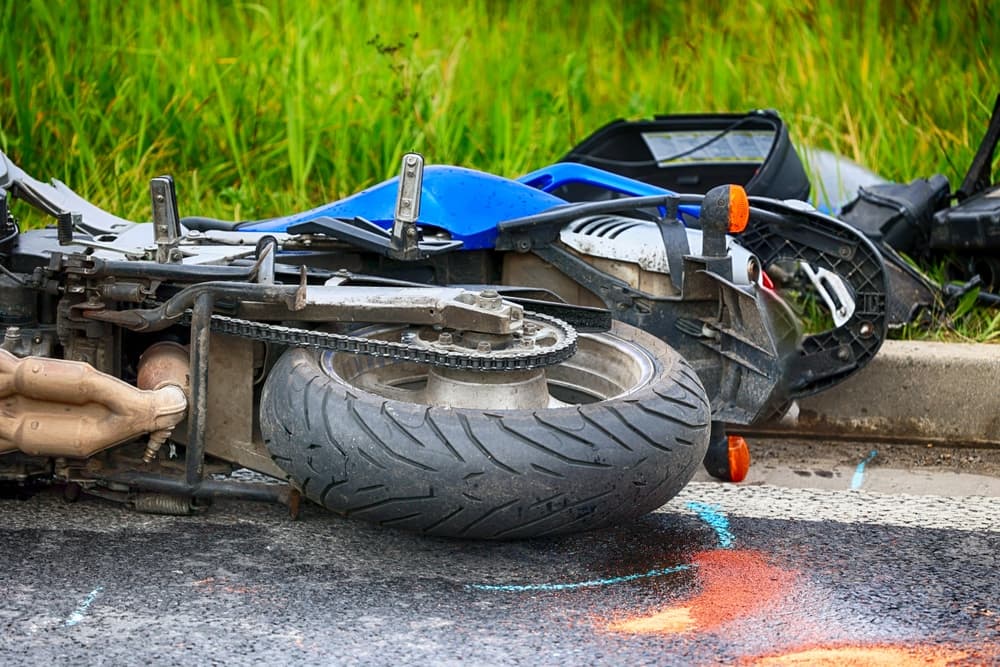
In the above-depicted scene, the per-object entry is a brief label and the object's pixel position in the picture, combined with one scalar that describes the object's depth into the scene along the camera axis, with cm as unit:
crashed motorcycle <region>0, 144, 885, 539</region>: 546
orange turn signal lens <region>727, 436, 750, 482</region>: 660
